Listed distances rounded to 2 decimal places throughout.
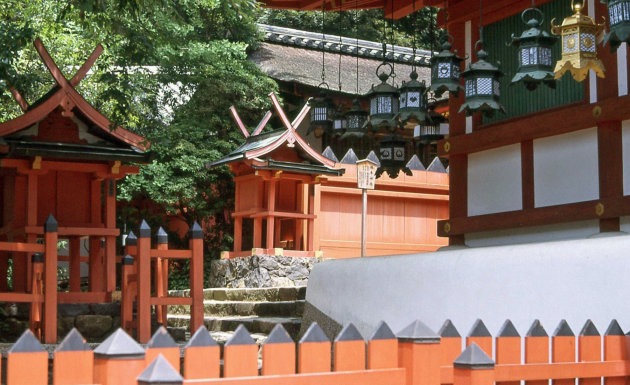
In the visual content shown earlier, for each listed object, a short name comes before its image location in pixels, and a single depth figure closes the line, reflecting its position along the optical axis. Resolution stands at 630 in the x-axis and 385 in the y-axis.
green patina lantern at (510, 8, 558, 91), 7.36
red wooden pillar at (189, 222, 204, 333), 10.27
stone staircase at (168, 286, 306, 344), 11.20
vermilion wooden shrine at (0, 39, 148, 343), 10.98
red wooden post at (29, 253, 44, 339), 10.55
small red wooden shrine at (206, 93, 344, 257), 17.77
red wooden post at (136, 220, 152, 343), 9.90
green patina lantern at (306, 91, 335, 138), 11.02
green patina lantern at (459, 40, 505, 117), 8.18
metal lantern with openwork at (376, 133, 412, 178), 11.31
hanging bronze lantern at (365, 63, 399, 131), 9.55
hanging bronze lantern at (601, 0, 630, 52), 6.07
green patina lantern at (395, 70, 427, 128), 9.32
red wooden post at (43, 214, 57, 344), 9.84
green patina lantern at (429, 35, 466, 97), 8.62
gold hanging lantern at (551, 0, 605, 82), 6.89
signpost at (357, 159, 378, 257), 16.69
